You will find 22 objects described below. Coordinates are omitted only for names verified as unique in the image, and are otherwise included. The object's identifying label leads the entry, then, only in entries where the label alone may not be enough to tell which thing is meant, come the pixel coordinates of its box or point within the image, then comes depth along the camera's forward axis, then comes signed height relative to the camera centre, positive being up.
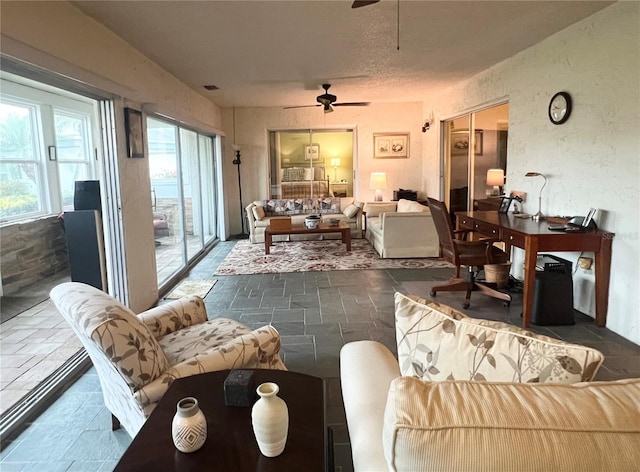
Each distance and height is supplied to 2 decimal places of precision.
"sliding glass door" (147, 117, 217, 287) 4.72 -0.20
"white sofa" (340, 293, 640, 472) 0.65 -0.42
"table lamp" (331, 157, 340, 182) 8.34 +0.25
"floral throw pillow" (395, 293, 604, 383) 0.92 -0.44
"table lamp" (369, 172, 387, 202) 7.70 -0.10
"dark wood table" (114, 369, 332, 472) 1.14 -0.78
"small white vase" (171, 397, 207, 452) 1.15 -0.70
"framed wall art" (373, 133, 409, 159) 8.02 +0.58
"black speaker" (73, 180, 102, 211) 3.54 -0.13
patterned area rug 5.40 -1.18
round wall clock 3.65 +0.59
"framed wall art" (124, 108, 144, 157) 3.58 +0.42
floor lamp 7.94 -0.14
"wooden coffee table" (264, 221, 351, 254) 6.14 -0.81
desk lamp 3.95 -0.29
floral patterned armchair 1.50 -0.76
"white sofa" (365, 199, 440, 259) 5.74 -0.84
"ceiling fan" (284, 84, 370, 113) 5.88 +1.10
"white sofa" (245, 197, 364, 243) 7.12 -0.65
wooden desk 3.20 -0.59
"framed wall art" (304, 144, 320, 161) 8.29 +0.50
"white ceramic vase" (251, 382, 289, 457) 1.12 -0.67
